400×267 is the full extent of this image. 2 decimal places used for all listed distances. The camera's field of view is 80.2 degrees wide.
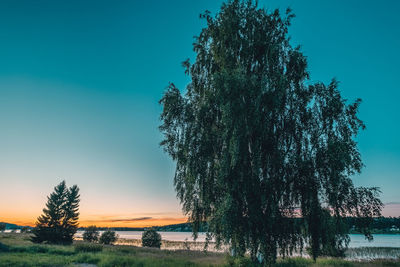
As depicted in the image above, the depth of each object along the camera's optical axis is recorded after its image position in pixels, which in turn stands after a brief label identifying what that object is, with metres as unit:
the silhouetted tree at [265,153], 10.45
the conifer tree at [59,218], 36.75
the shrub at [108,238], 44.66
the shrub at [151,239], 39.91
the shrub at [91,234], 51.19
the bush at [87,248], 22.73
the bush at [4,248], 20.52
